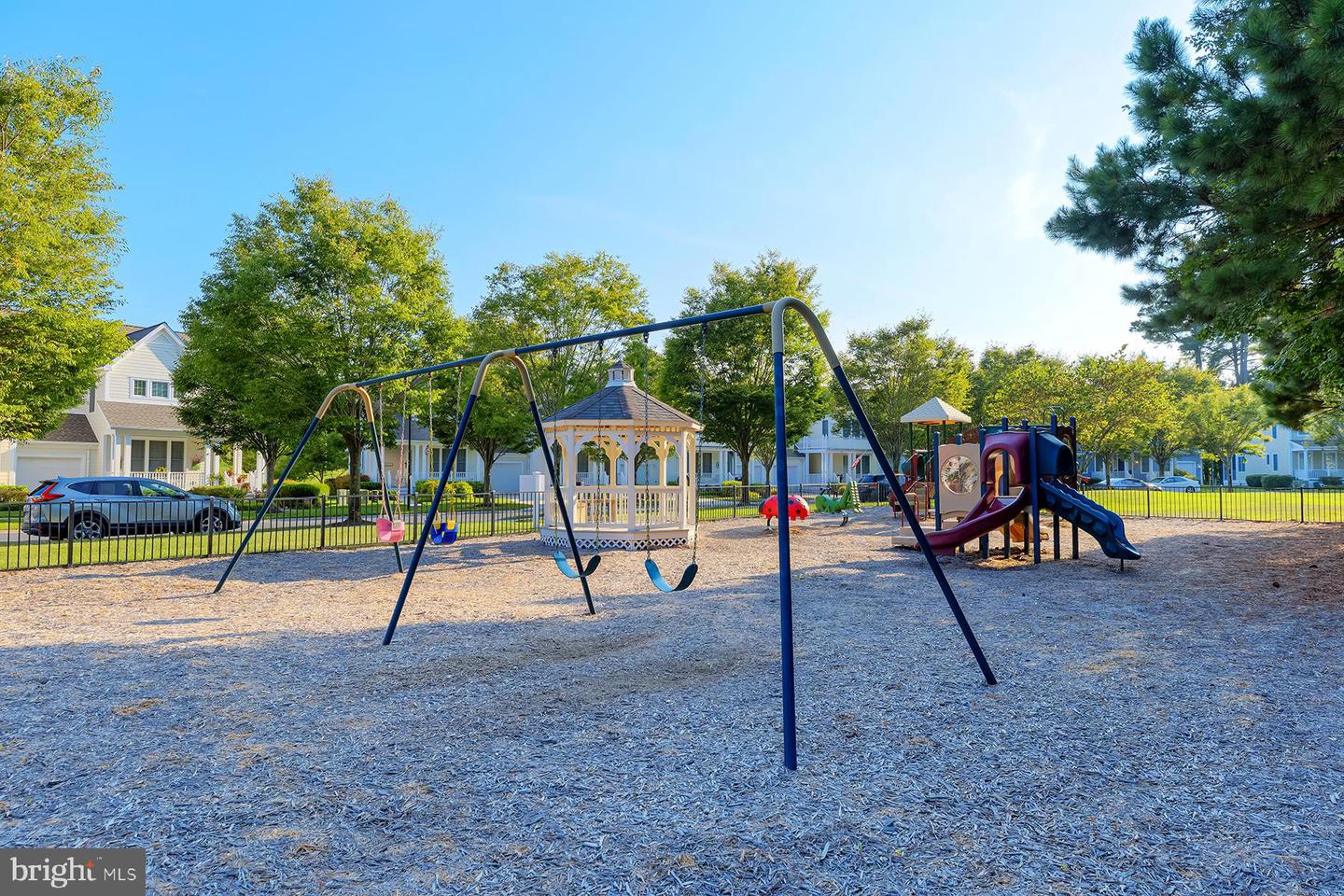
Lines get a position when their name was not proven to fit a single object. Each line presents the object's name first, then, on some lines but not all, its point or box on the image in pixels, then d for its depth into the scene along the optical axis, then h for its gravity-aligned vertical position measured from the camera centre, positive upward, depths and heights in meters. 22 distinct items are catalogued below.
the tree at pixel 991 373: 43.19 +6.46
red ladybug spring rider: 17.22 -1.06
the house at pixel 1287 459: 61.25 +0.17
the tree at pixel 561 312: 28.89 +6.66
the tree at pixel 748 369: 31.28 +4.59
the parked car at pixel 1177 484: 47.53 -1.54
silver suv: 15.33 -0.79
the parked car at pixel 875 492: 32.34 -1.30
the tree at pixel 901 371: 36.53 +5.04
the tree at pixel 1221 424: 49.56 +2.78
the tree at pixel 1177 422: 46.58 +2.53
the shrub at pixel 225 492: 28.58 -0.76
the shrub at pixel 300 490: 29.98 -0.74
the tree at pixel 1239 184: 6.93 +3.42
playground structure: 12.07 -0.57
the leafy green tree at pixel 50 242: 17.05 +5.93
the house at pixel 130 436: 30.89 +1.78
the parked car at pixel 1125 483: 46.27 -1.38
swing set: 4.16 -0.15
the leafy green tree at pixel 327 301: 18.72 +4.79
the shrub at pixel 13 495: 25.02 -0.66
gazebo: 15.48 +0.00
